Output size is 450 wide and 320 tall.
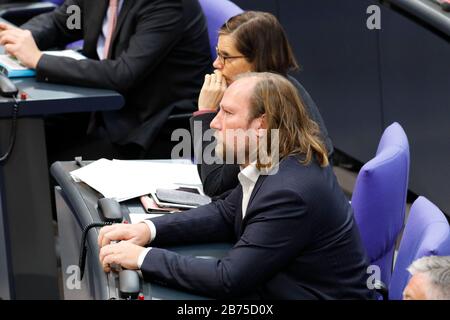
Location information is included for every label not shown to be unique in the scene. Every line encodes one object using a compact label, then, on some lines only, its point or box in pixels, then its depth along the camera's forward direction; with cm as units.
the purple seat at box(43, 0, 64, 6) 1094
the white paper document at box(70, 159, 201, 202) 580
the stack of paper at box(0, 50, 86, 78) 756
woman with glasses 619
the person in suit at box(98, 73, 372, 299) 464
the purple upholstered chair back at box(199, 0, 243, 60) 769
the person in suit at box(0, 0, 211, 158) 743
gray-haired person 391
